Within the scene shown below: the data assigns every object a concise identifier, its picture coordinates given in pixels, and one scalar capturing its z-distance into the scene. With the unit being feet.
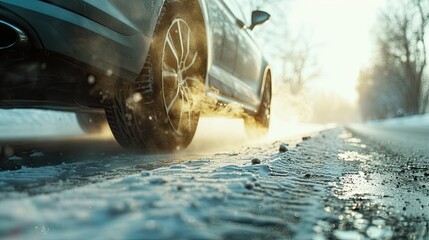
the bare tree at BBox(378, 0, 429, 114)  104.99
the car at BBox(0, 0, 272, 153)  6.93
